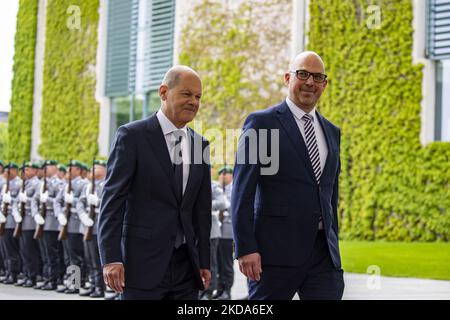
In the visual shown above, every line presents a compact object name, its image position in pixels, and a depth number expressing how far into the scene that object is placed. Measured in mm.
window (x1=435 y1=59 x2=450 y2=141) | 13836
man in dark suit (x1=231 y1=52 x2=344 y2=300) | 4289
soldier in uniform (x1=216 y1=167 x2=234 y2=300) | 10398
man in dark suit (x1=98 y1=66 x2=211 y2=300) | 3986
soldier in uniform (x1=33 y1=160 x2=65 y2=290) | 12078
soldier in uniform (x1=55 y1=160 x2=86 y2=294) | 11445
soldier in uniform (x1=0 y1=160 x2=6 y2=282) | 13655
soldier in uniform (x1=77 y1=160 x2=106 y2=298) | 10719
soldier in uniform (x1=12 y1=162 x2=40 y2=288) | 12680
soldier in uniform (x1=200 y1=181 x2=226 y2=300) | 10492
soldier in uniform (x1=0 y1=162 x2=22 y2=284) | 13117
